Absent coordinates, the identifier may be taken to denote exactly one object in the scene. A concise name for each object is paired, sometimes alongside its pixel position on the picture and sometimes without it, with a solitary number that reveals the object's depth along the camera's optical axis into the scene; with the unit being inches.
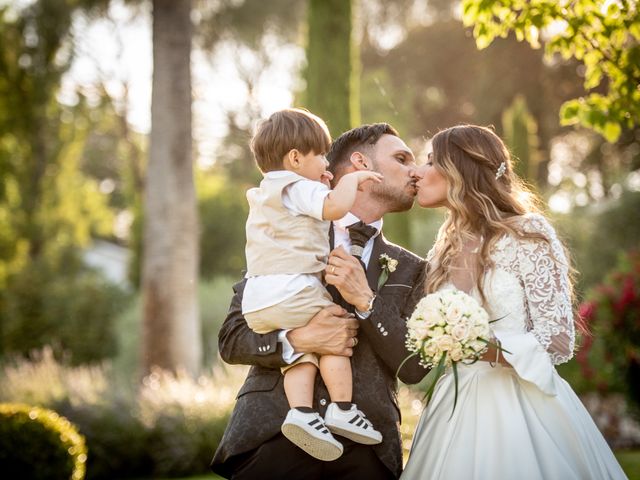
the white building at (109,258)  1434.5
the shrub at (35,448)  281.0
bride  143.3
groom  145.4
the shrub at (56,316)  671.1
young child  141.4
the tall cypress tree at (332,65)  440.5
